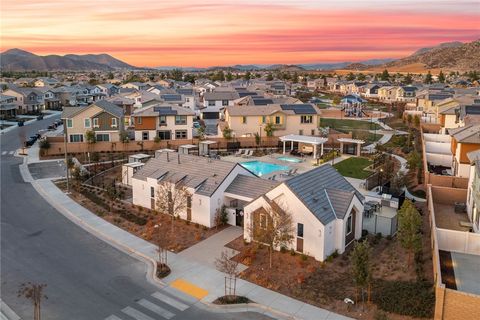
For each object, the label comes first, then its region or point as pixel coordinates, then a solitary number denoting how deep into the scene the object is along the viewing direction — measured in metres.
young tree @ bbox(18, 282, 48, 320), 18.11
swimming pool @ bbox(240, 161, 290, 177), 47.09
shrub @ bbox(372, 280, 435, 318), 19.06
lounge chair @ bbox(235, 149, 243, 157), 53.85
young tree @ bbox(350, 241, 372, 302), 19.97
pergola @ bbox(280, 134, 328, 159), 51.66
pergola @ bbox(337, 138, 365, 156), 52.29
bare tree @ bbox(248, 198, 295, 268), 24.19
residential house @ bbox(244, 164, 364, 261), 24.80
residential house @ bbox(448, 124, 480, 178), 36.72
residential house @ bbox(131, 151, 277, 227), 29.95
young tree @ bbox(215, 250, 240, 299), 21.51
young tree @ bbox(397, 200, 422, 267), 23.14
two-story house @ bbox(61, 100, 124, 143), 56.44
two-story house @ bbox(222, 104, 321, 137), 62.25
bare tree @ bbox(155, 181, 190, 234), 29.31
